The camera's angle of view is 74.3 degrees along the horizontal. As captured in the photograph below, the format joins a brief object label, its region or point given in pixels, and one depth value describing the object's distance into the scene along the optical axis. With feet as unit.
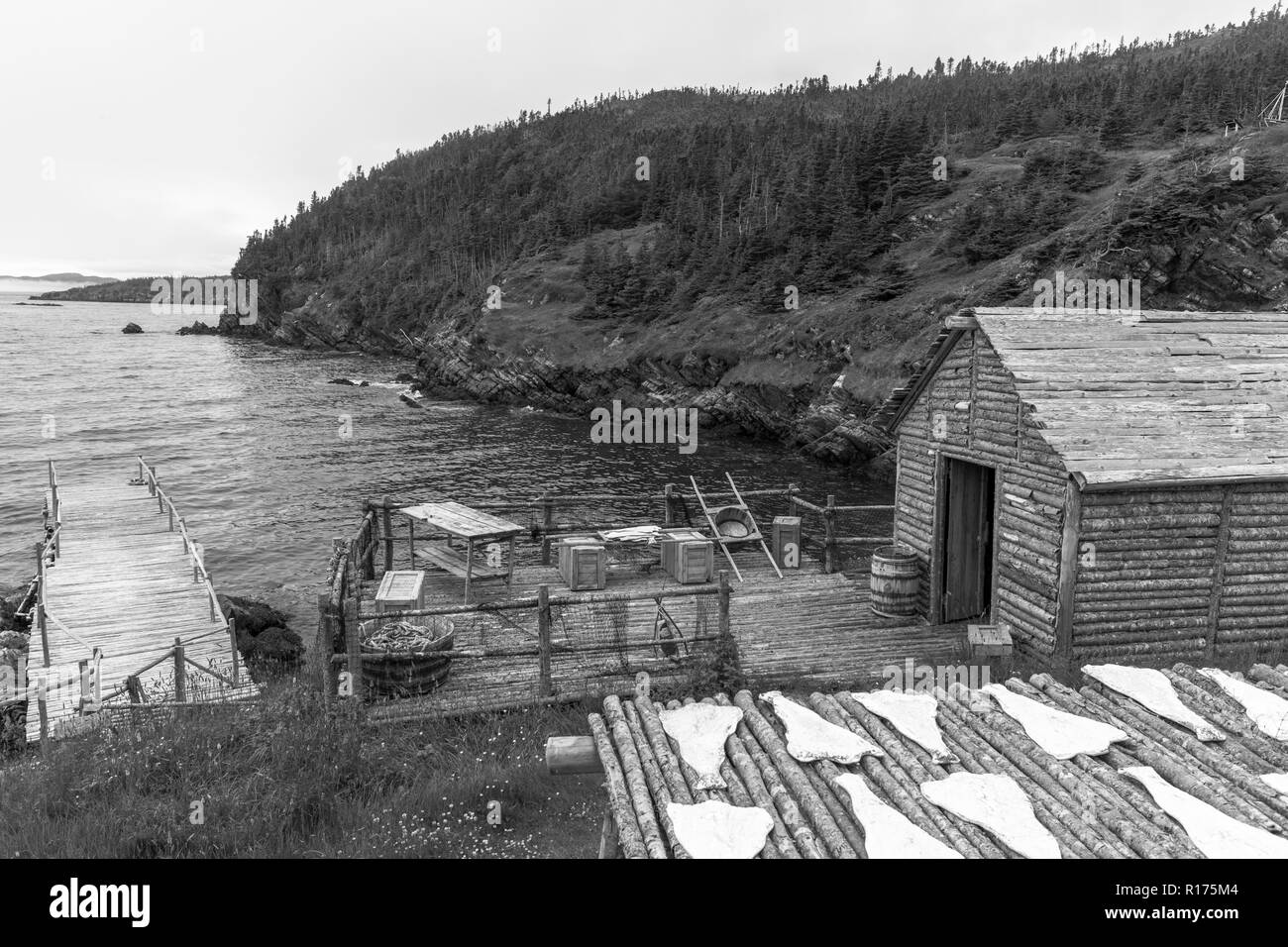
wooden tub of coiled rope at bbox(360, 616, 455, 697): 36.17
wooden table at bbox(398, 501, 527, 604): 49.55
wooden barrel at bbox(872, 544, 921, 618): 47.50
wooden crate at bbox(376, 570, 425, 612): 42.34
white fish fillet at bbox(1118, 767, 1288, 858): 15.80
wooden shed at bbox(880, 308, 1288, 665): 37.83
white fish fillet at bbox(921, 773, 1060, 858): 16.44
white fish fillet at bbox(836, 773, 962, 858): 16.28
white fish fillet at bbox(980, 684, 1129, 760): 20.58
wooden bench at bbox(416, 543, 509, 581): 54.44
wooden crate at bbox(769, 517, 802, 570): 59.06
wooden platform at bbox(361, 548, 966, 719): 37.22
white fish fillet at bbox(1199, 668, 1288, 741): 21.72
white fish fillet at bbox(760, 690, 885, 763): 20.27
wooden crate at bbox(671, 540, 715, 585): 54.13
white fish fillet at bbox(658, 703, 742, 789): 19.90
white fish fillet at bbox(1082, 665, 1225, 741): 21.89
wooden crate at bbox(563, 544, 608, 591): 52.54
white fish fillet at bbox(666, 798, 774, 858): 16.53
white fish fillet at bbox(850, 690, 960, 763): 20.71
